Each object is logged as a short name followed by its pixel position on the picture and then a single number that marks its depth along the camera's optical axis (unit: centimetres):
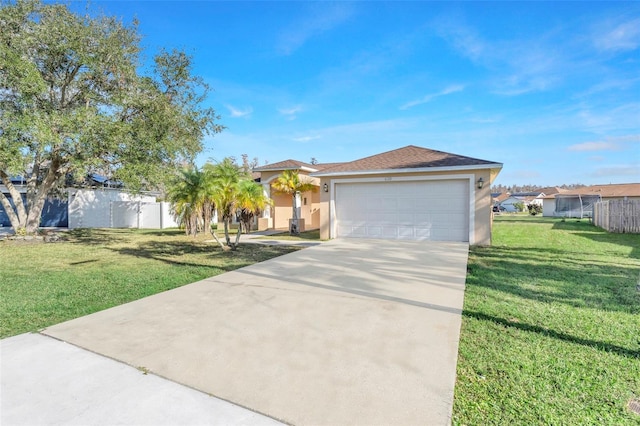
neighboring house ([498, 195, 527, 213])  5338
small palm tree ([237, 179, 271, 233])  1009
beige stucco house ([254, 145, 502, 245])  1134
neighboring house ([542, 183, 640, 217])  3225
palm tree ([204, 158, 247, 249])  980
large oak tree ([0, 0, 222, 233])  1096
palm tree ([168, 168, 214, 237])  1000
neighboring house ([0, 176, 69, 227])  2132
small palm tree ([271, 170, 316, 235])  1630
